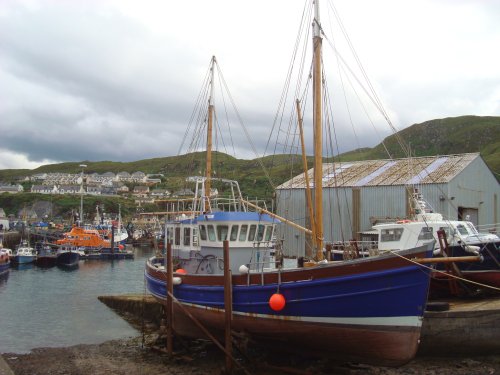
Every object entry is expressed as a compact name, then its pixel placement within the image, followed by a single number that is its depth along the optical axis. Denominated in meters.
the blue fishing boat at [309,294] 12.07
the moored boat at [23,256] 51.28
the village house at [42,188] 173.00
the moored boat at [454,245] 18.45
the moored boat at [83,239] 67.62
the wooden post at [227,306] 13.69
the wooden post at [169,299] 15.94
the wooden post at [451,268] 17.88
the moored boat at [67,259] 53.81
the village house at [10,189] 161.07
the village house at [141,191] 175.35
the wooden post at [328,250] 18.93
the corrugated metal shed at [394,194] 28.66
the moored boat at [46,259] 53.09
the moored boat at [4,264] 40.17
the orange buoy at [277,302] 13.14
